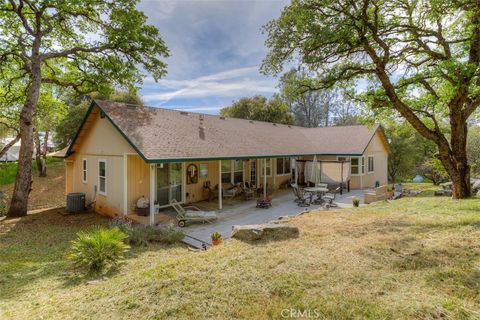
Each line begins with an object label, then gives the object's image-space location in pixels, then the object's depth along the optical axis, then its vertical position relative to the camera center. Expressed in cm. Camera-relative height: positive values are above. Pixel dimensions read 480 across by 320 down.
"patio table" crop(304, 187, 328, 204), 1360 -178
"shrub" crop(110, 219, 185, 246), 776 -235
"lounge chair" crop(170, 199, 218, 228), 972 -222
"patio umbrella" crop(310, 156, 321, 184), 1710 -103
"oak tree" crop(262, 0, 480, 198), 898 +424
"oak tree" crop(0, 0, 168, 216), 1168 +590
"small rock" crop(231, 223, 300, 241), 665 -196
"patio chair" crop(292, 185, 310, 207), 1313 -218
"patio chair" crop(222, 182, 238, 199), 1375 -173
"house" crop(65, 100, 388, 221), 1050 +18
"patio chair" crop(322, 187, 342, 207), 1261 -221
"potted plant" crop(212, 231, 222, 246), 724 -229
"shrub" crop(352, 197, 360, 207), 1211 -210
